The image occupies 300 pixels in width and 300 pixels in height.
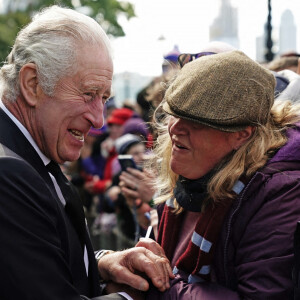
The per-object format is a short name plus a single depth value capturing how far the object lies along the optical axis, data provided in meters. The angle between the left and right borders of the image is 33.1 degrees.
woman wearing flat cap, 1.95
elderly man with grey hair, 1.69
